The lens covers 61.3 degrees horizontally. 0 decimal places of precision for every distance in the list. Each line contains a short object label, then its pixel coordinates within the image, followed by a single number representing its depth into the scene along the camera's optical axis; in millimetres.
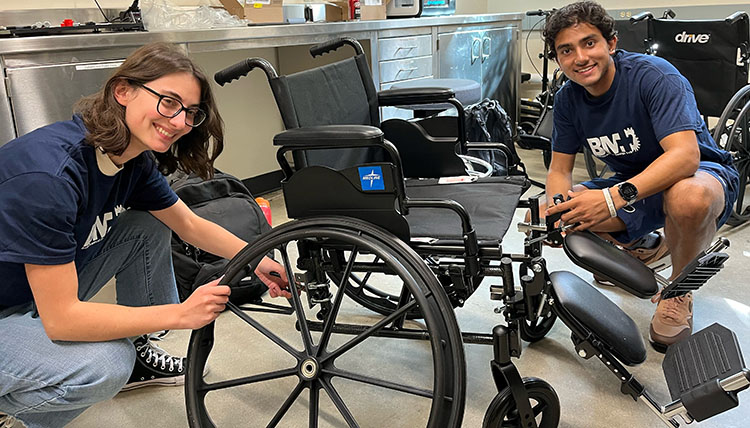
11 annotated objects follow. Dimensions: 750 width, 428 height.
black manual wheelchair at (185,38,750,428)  1247
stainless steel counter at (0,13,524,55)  2033
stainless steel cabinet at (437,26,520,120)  3836
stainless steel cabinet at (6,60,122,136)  2014
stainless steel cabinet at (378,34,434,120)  3350
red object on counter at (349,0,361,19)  3457
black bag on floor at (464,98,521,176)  3162
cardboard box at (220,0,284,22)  3062
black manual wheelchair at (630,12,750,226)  2592
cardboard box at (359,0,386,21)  3445
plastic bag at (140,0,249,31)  2580
